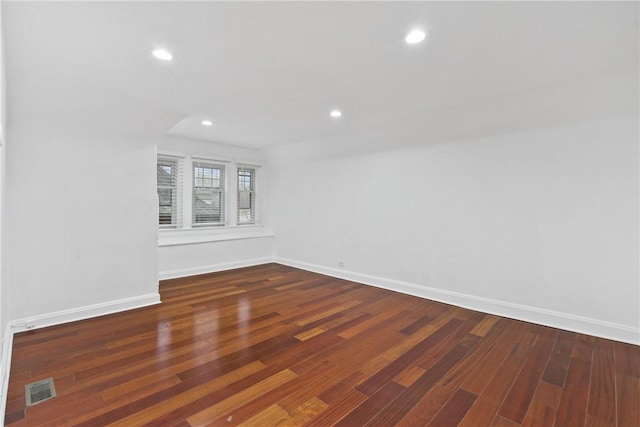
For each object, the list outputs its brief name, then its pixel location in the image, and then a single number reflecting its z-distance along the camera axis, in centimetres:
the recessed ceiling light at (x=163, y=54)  214
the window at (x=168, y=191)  514
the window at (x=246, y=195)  624
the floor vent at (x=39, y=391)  198
